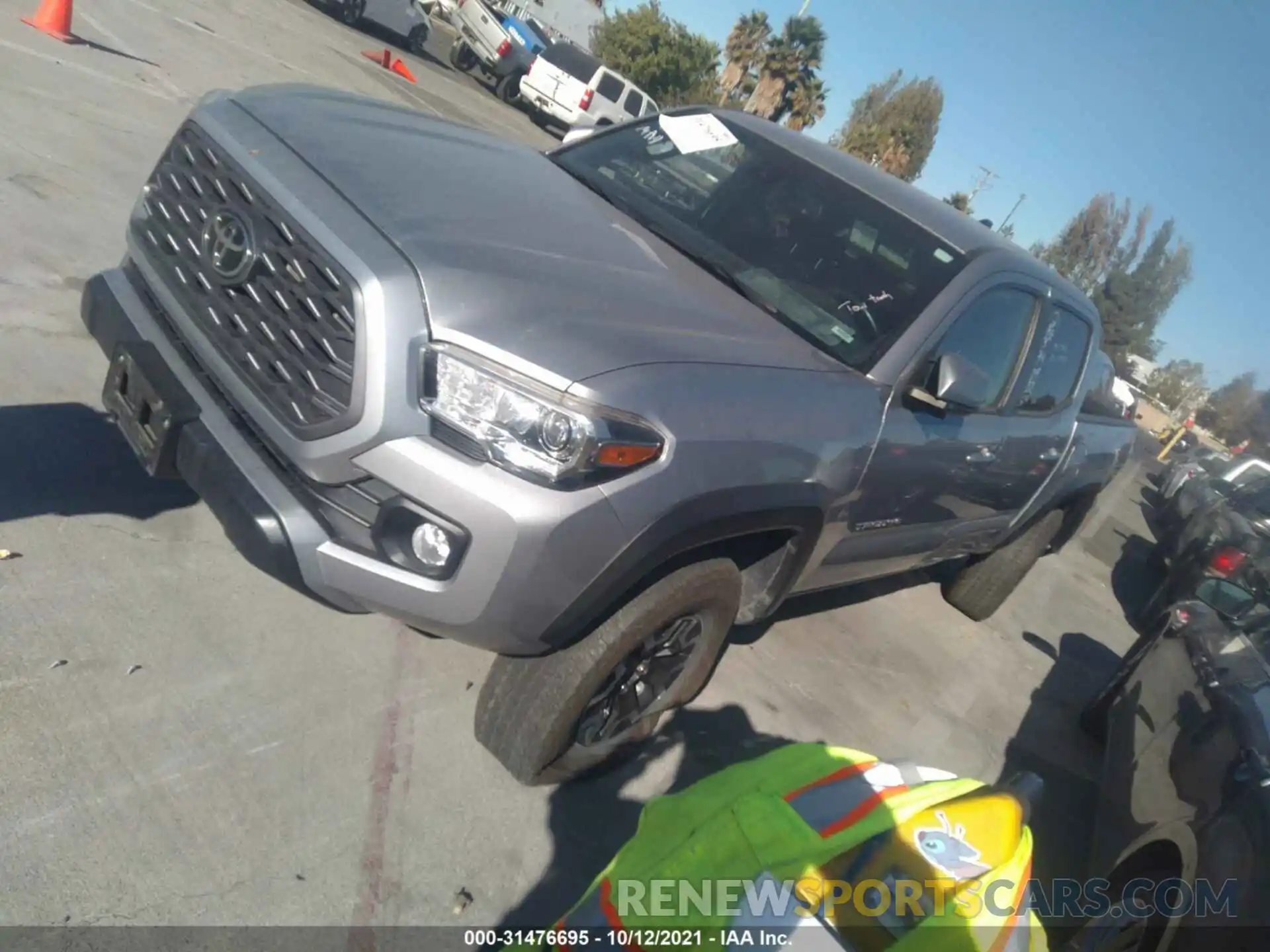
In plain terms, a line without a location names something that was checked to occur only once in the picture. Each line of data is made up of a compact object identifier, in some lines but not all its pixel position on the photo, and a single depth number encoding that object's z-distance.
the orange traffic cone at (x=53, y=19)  8.18
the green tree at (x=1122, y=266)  59.00
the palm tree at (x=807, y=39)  37.28
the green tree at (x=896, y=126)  48.50
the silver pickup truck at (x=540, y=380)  2.28
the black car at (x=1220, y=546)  7.48
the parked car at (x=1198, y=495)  10.15
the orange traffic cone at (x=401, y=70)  16.16
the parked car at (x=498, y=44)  20.98
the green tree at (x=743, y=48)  38.09
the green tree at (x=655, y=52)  30.86
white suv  19.69
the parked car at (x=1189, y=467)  12.73
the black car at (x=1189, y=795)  2.46
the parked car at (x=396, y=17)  18.92
